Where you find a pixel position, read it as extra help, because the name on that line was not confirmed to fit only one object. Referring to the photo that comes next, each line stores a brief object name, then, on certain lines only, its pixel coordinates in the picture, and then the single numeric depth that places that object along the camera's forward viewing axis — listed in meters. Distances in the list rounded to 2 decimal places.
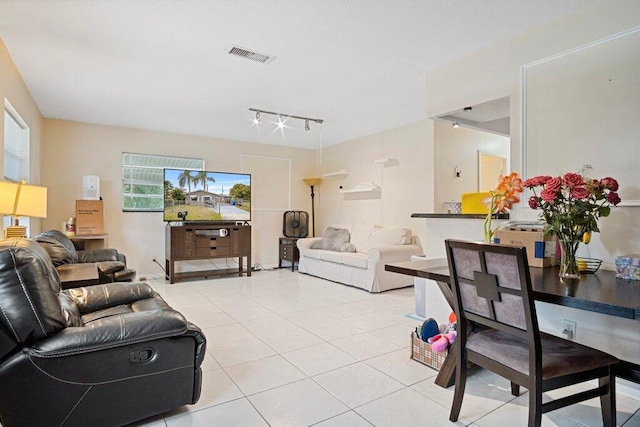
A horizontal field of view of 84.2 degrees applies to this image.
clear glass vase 1.86
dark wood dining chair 1.45
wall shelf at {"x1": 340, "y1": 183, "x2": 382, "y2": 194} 5.89
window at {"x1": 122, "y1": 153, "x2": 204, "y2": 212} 5.57
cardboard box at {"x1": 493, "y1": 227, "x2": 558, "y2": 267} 2.12
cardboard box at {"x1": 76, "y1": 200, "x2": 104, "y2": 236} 4.84
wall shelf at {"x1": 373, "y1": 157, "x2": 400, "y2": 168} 5.58
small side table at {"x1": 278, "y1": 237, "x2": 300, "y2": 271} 6.54
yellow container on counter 3.02
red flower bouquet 1.87
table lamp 2.33
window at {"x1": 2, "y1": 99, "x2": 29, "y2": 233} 3.31
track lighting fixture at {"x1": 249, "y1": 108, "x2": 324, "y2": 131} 4.67
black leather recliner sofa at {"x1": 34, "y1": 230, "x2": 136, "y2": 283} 3.38
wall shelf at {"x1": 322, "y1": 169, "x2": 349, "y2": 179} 6.48
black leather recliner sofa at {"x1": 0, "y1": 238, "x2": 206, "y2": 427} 1.45
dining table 1.32
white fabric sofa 4.76
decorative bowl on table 2.01
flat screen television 5.48
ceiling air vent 2.93
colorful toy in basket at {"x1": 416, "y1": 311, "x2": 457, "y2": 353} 2.36
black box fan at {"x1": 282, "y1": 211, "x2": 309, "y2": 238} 6.99
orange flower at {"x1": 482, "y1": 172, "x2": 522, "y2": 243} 2.31
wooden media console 5.36
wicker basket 2.38
